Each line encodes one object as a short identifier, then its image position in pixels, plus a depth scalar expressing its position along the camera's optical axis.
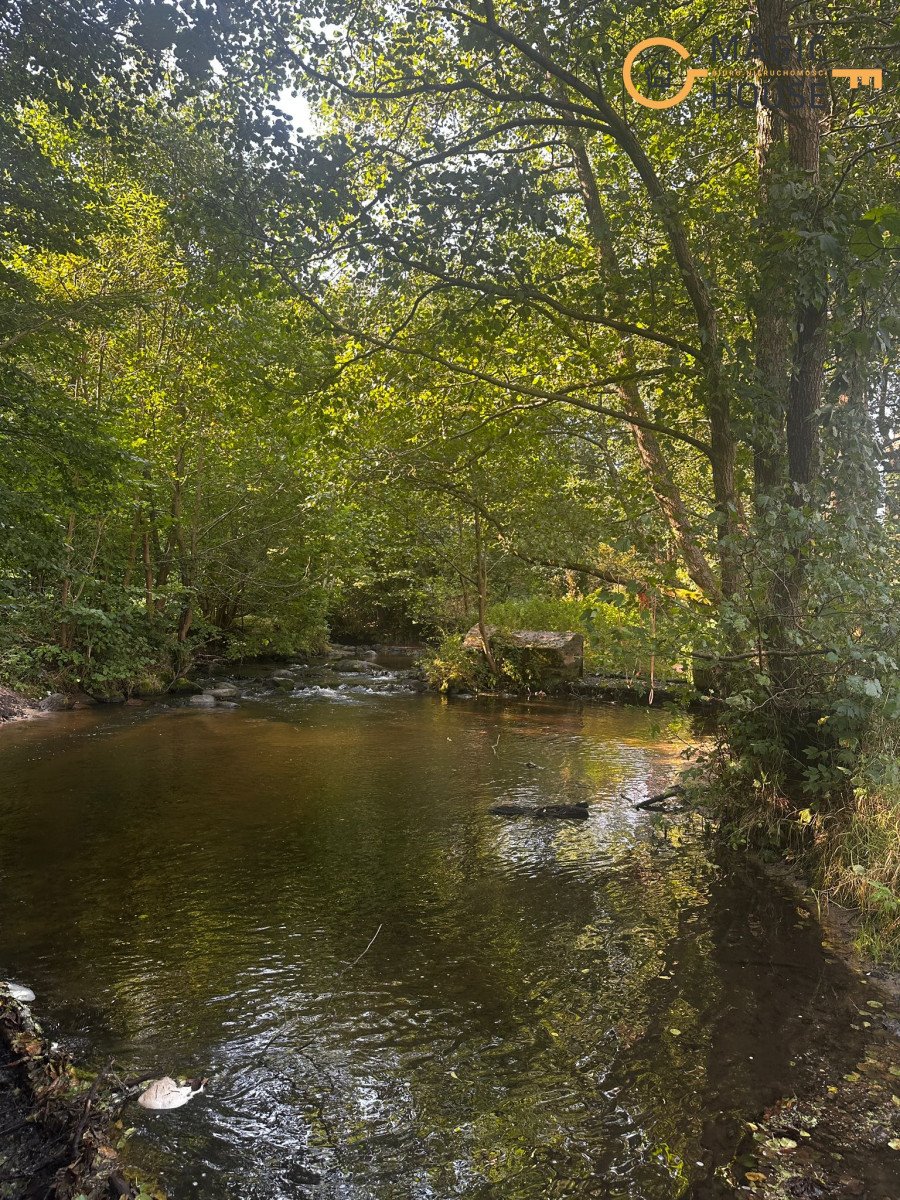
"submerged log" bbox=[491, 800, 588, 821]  8.46
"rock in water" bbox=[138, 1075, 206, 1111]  3.45
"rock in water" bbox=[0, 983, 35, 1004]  4.26
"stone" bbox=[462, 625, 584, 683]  18.84
